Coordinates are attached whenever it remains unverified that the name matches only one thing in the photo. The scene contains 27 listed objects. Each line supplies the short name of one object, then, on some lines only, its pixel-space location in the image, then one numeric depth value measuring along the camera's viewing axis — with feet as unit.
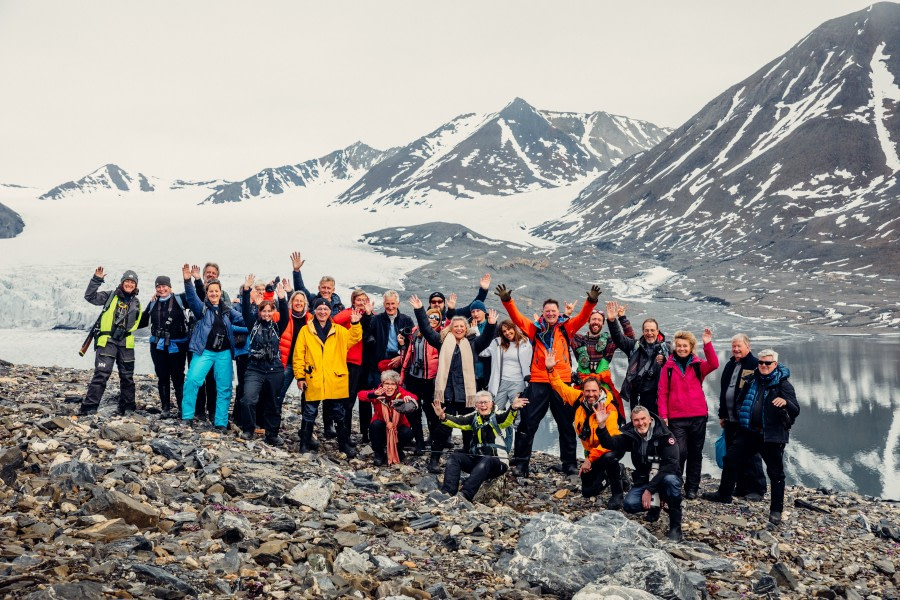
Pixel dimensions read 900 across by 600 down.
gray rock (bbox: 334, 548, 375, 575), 19.51
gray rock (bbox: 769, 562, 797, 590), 23.77
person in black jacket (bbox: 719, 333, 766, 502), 32.32
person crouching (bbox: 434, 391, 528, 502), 29.58
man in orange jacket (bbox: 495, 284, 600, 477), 32.99
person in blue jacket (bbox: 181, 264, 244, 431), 33.83
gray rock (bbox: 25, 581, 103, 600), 14.90
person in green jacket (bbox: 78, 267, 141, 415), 34.01
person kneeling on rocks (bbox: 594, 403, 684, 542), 27.68
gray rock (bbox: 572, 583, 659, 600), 18.72
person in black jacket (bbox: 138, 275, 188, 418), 34.55
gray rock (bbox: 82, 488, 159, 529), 20.33
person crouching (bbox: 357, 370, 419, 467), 33.14
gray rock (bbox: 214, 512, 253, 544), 20.27
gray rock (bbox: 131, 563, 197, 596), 16.77
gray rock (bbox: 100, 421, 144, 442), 28.81
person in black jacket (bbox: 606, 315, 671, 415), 33.38
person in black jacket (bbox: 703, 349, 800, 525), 30.01
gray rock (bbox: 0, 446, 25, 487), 22.21
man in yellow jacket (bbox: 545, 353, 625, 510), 29.40
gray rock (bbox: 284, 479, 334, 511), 24.75
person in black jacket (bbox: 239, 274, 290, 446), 33.53
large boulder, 20.35
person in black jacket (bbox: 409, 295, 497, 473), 32.96
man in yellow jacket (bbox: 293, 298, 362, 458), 33.24
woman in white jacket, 33.35
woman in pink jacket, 32.17
